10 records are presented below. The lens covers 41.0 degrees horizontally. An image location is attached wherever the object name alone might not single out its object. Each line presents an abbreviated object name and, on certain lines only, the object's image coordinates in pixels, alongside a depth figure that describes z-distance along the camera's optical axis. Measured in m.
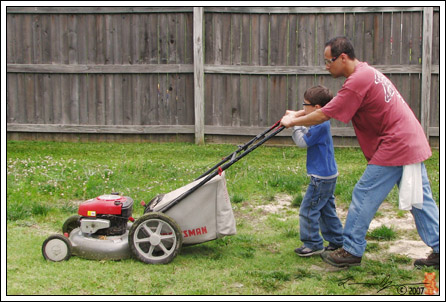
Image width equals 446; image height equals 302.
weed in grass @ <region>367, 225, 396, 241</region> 5.28
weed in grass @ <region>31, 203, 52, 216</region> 5.71
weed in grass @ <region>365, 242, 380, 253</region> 4.94
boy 4.59
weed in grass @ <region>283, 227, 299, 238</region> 5.35
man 4.13
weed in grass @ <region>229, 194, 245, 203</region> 6.49
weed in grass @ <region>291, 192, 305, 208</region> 6.33
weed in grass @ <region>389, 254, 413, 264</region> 4.61
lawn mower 4.44
